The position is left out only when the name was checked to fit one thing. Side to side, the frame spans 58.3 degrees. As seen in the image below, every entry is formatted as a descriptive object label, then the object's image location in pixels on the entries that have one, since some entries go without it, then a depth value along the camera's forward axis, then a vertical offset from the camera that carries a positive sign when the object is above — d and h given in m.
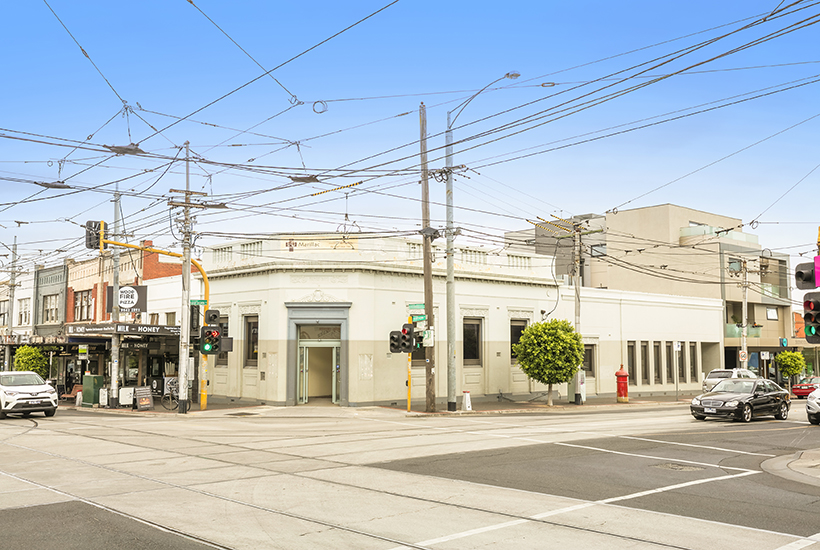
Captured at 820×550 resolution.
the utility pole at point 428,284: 28.17 +2.04
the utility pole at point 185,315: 27.73 +0.89
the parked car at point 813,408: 23.52 -2.34
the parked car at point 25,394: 25.77 -1.95
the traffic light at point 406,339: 28.06 -0.07
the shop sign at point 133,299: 32.75 +1.80
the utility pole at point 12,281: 44.64 +3.73
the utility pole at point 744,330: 44.38 +0.30
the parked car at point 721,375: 37.19 -2.04
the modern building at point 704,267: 51.78 +4.94
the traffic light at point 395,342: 28.28 -0.19
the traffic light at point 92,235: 26.12 +3.74
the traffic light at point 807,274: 14.19 +1.18
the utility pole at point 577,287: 33.88 +2.29
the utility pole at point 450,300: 28.55 +1.42
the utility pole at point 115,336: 30.77 +0.12
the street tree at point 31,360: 43.28 -1.21
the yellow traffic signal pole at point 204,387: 28.90 -1.94
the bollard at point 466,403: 29.17 -2.64
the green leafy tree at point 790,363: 51.06 -1.96
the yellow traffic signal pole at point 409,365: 28.69 -1.10
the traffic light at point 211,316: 27.55 +0.81
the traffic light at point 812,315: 14.99 +0.40
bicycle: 30.66 -2.49
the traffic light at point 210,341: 27.42 -0.10
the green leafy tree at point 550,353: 32.19 -0.74
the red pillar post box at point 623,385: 36.25 -2.42
